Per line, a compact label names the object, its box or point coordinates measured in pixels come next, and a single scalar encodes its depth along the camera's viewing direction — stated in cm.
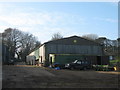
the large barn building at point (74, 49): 3048
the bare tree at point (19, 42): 5665
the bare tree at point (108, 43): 4220
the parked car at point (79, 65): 2308
